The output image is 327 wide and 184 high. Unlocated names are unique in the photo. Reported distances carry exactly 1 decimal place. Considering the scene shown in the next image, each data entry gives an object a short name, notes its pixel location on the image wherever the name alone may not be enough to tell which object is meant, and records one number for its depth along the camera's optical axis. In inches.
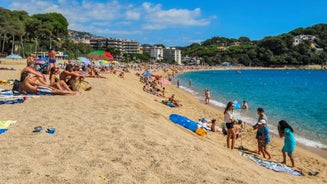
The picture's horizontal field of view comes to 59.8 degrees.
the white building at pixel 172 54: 5959.6
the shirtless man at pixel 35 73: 329.6
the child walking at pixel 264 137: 280.6
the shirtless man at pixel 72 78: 361.4
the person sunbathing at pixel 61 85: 354.6
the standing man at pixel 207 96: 734.5
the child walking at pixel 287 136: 258.4
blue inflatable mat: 317.7
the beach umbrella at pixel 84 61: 912.3
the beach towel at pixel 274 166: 240.2
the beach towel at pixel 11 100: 299.6
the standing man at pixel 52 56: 519.2
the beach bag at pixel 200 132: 313.0
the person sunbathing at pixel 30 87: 335.6
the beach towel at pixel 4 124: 204.4
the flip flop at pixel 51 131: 203.4
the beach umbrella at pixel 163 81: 826.0
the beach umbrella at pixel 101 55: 893.3
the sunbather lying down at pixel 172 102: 556.1
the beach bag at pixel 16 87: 343.1
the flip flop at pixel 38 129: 204.2
